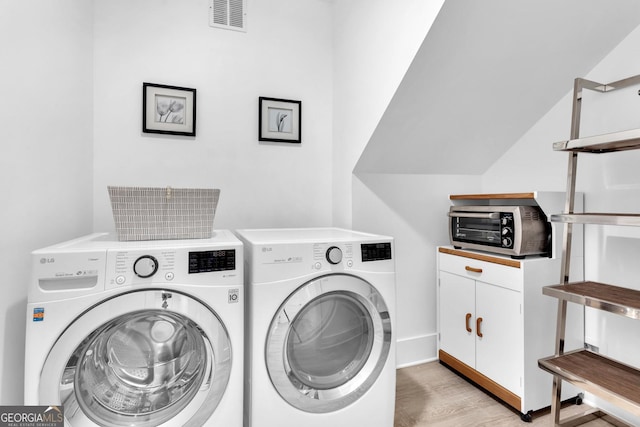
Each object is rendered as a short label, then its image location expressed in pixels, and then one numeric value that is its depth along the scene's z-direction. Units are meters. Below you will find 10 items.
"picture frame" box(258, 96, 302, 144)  2.20
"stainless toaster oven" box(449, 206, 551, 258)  1.77
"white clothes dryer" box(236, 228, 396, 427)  1.31
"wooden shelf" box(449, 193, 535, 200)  1.77
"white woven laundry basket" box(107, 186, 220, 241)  1.31
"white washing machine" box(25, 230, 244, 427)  1.05
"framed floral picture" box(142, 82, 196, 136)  1.95
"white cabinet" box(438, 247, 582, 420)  1.71
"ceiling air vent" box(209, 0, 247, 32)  2.09
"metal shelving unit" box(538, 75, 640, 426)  1.27
